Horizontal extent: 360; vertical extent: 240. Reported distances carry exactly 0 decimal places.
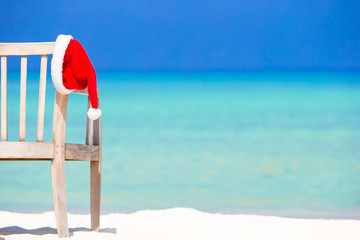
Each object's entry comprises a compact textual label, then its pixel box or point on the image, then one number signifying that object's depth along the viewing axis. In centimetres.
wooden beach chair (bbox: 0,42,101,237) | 604
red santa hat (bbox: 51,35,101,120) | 616
